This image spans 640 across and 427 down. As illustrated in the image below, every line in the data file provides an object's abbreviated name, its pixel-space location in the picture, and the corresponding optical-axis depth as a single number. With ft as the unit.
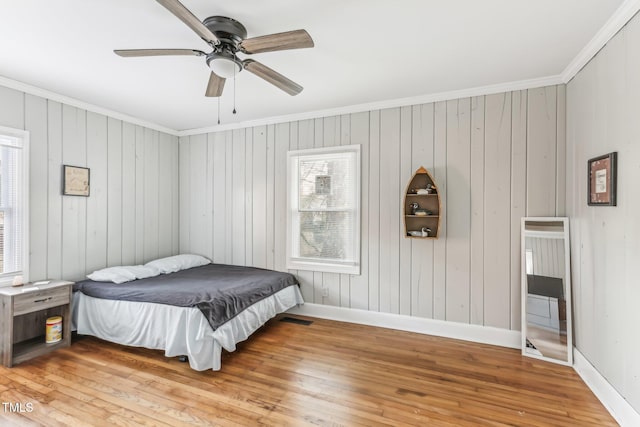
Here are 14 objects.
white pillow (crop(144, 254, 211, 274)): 12.72
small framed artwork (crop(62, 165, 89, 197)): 11.23
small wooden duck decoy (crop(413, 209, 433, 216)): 10.74
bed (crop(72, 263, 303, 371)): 8.63
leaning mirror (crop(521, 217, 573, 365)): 9.10
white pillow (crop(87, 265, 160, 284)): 10.96
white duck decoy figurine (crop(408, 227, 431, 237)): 10.82
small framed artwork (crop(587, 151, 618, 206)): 6.86
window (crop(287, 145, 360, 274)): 12.38
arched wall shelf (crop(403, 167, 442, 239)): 10.78
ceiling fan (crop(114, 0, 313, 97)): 5.83
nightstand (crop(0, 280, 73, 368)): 8.73
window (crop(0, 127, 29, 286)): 9.89
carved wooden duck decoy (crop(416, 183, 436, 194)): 10.66
